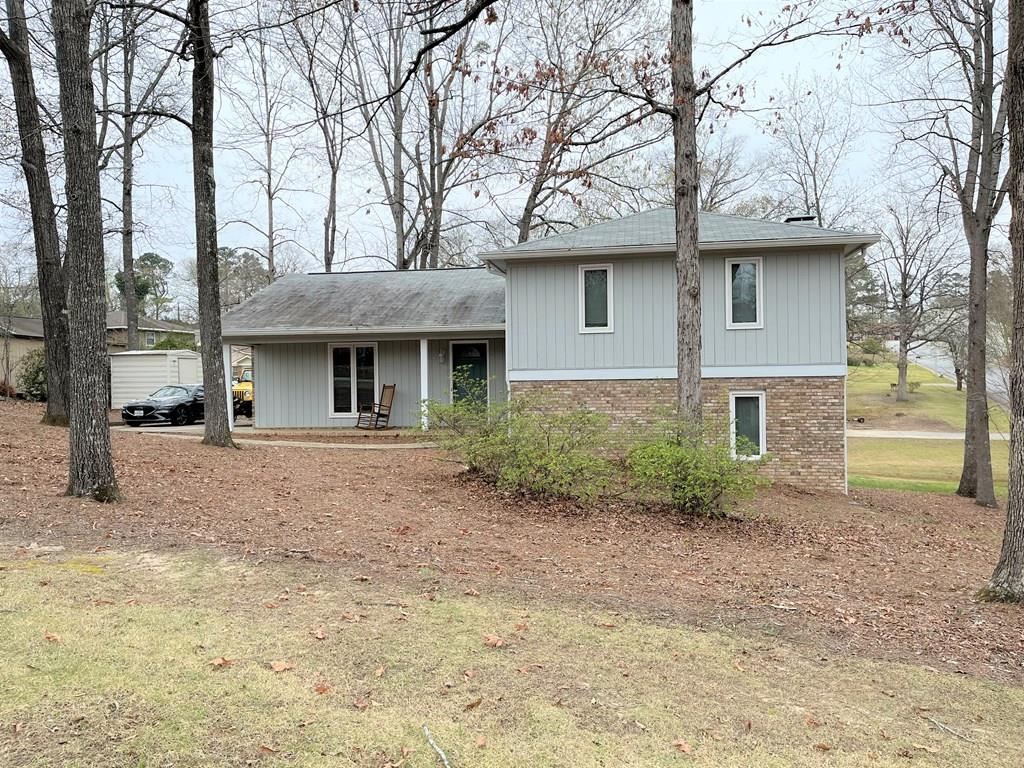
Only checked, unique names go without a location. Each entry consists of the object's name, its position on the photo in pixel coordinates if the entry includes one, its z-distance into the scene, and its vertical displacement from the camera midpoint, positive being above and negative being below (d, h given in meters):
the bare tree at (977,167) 15.54 +4.31
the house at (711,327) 13.65 +0.72
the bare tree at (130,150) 19.83 +6.88
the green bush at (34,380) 23.64 -0.14
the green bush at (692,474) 8.69 -1.34
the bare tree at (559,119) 9.69 +5.47
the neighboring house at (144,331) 35.72 +2.32
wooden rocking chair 17.81 -1.10
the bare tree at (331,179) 29.01 +8.37
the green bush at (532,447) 9.05 -1.05
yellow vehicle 25.80 -1.00
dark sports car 20.42 -0.99
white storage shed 25.03 +0.03
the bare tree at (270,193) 30.08 +8.00
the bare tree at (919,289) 36.66 +3.70
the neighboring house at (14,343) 26.53 +1.27
